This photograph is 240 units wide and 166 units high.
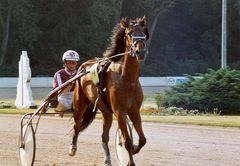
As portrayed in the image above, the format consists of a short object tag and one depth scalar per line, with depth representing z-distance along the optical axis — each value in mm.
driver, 14728
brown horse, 11537
